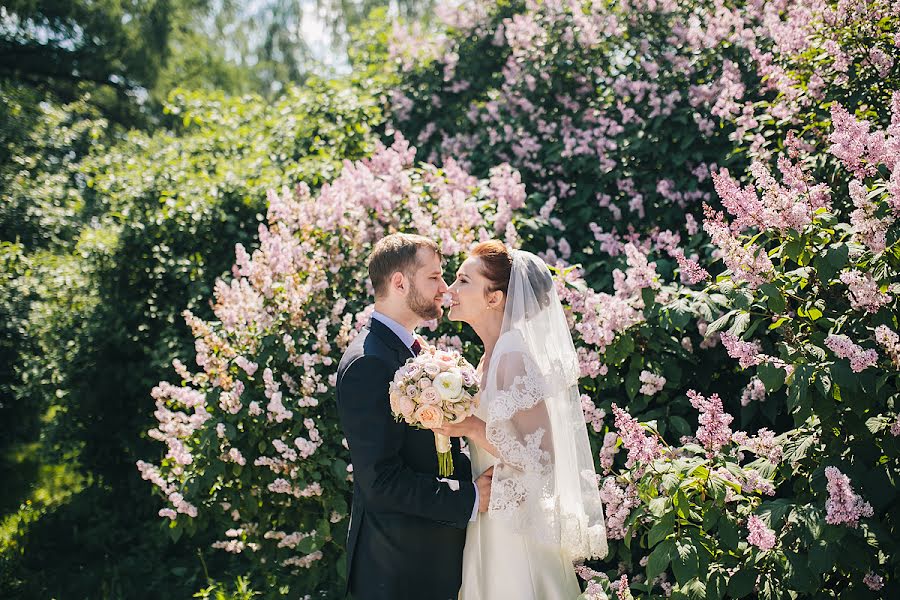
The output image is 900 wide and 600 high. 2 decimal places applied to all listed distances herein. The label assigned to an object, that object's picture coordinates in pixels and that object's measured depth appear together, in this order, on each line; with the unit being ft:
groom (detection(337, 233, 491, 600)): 10.14
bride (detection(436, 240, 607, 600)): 10.44
